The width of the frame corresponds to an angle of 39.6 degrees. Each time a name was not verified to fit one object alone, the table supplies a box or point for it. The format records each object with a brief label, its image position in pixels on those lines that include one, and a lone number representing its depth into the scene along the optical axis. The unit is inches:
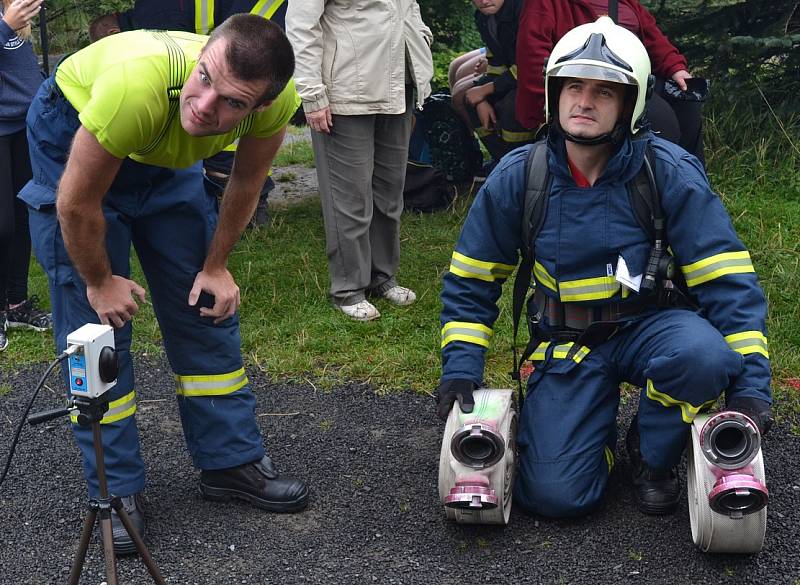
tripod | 111.0
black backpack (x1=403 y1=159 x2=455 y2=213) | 312.2
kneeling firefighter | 143.9
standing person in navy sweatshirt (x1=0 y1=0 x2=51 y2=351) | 212.5
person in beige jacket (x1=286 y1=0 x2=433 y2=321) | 217.9
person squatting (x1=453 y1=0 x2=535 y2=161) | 242.7
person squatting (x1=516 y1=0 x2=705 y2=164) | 225.5
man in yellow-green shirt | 127.6
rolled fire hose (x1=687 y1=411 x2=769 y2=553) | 133.3
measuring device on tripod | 111.3
